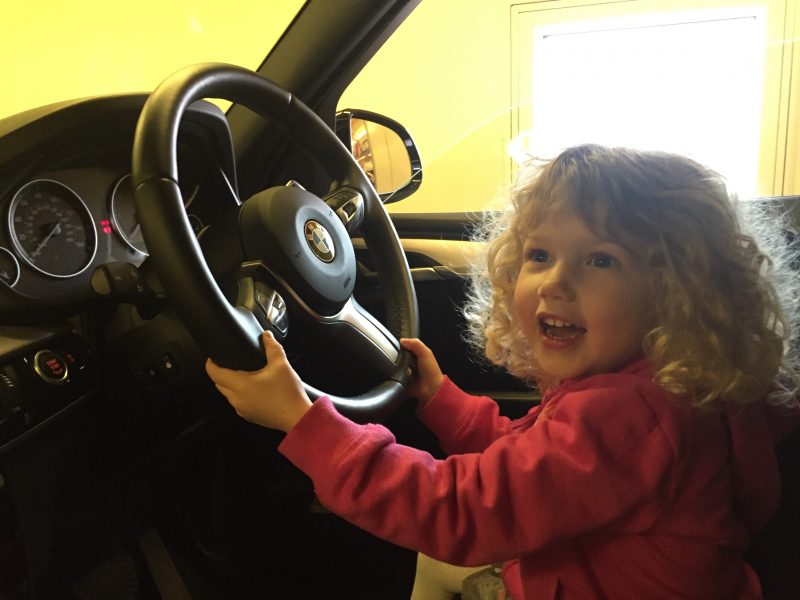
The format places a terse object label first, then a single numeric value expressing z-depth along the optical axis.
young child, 0.63
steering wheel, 0.60
